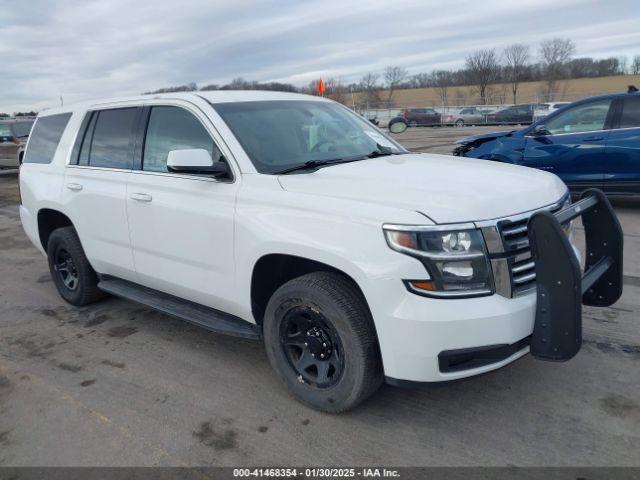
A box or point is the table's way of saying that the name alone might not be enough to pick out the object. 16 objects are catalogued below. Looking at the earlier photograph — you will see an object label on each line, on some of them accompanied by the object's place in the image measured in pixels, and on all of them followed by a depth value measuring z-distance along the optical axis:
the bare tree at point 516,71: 75.43
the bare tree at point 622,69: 85.19
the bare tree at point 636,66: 83.52
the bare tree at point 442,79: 86.25
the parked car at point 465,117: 38.81
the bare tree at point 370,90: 67.60
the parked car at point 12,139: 16.61
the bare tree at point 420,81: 91.68
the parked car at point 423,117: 40.91
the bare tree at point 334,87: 56.56
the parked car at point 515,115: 34.88
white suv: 2.77
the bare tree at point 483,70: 72.62
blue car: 7.96
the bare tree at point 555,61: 79.12
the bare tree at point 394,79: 88.50
